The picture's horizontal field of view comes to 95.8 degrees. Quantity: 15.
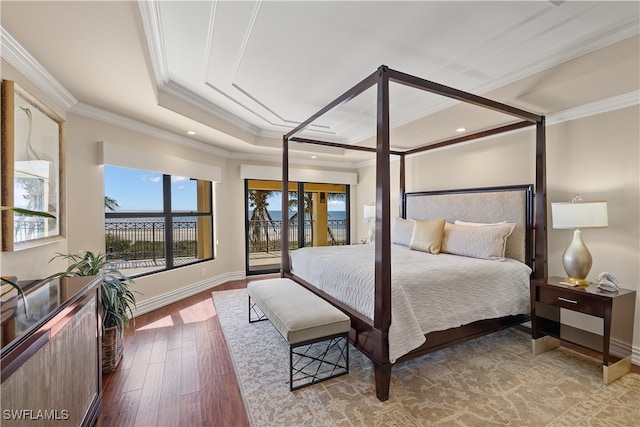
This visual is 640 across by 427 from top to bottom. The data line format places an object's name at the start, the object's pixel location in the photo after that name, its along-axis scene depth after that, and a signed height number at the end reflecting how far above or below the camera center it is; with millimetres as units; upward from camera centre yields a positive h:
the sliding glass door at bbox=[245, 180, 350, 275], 5629 -167
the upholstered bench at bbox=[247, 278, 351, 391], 2131 -885
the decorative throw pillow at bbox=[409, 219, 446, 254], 3543 -340
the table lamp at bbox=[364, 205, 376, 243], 5281 -58
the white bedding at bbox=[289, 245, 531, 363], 2133 -681
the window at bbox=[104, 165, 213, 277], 3547 -110
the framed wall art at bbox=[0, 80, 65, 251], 1790 +324
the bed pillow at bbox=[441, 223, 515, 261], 3070 -356
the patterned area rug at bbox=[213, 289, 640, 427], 1846 -1332
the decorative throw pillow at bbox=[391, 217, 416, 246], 4148 -322
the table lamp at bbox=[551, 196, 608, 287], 2391 -134
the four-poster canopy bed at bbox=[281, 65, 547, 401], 2018 -391
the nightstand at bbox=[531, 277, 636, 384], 2209 -954
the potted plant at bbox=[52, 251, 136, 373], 2336 -777
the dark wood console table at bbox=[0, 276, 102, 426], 998 -607
